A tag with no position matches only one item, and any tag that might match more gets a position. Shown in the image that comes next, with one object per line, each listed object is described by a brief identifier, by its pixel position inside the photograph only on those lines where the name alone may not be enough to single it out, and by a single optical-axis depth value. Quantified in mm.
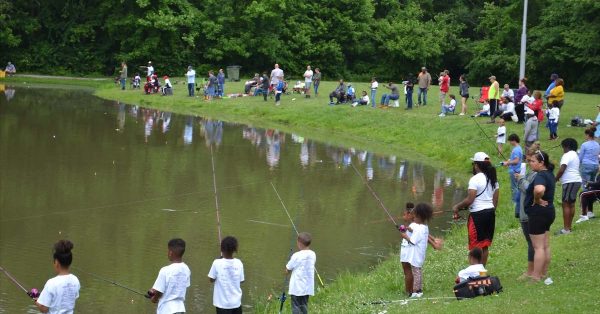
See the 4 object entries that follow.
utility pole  32344
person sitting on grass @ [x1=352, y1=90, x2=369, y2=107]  35556
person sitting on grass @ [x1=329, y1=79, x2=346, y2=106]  36312
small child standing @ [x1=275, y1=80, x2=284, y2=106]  37781
